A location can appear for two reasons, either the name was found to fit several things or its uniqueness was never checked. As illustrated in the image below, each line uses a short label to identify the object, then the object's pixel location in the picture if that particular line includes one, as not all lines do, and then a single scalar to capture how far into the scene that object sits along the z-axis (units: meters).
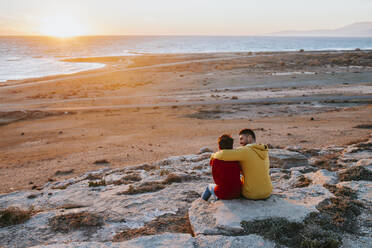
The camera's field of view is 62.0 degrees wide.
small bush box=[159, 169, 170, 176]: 7.96
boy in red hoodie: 4.96
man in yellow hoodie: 4.86
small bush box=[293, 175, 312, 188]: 6.59
